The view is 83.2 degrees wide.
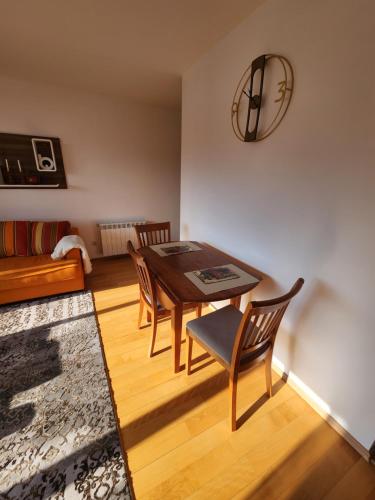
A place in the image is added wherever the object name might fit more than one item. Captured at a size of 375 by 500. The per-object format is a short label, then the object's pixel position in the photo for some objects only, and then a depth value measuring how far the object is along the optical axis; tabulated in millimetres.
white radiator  3199
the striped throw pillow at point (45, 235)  2539
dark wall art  2533
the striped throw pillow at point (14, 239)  2439
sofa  2156
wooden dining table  1199
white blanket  2305
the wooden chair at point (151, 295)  1361
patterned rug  992
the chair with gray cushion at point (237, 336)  945
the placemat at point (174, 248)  1843
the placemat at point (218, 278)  1275
